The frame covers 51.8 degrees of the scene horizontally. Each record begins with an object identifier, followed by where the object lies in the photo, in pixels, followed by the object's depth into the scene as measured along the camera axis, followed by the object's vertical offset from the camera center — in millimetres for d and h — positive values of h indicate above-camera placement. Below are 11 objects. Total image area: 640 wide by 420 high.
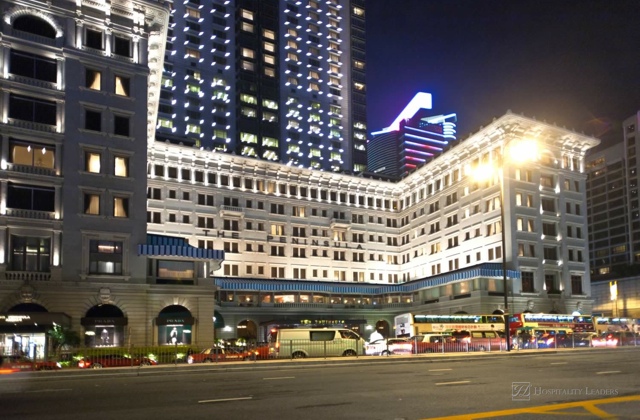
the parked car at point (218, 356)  39191 -3826
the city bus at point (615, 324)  75688 -4233
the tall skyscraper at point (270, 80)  136000 +46809
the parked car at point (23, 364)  30745 -3288
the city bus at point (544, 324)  62712 -3638
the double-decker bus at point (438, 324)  61281 -3242
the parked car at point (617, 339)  53794 -4165
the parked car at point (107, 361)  34656 -3548
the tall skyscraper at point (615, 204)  165875 +22003
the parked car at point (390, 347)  47328 -4160
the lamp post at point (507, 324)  43875 -2395
